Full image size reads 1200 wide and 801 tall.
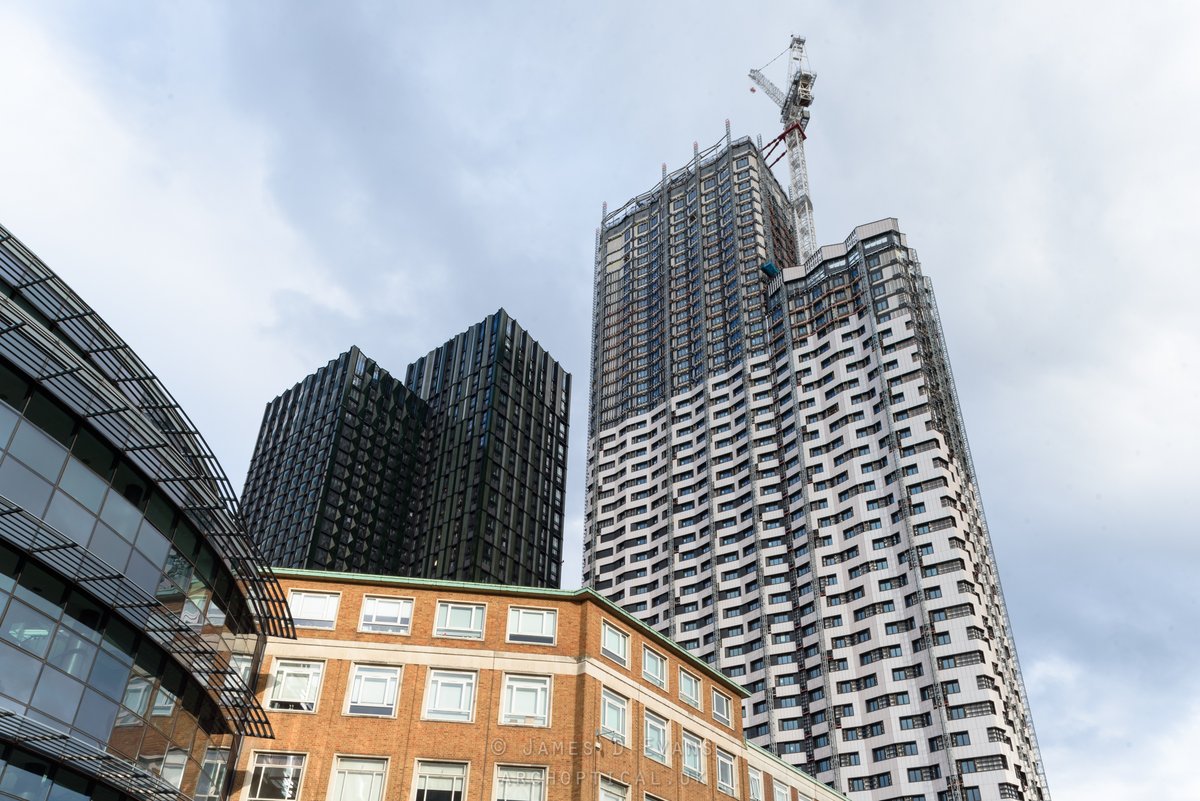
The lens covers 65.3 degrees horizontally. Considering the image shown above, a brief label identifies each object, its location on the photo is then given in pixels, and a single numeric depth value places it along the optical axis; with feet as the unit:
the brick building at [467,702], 129.08
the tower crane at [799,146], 558.97
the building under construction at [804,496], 313.73
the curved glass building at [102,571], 90.58
